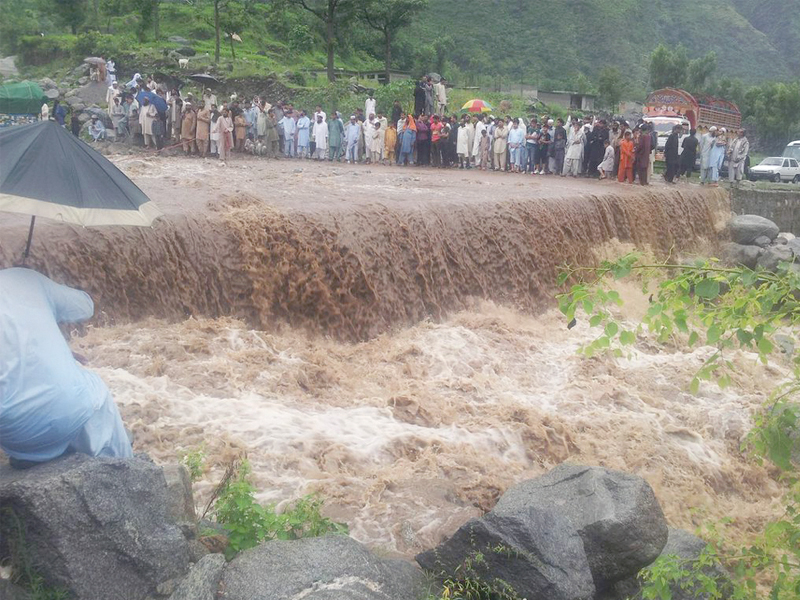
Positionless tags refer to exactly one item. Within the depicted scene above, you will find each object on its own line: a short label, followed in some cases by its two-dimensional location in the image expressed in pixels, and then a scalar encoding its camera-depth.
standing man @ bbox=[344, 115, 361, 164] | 18.00
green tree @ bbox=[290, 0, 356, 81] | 27.70
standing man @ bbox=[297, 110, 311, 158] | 18.08
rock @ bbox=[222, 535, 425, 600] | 3.21
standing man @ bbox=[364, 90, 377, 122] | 19.10
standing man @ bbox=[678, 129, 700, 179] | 16.55
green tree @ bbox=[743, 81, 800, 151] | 37.06
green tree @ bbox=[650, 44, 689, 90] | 44.03
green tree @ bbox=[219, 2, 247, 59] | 32.38
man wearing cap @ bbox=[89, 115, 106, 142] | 17.72
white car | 24.80
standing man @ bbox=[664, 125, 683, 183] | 16.53
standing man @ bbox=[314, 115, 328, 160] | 17.94
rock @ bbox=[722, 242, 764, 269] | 14.20
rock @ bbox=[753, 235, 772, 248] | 14.62
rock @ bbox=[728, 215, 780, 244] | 14.76
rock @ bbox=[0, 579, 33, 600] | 2.92
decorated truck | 29.62
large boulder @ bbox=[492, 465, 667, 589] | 4.27
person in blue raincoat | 2.97
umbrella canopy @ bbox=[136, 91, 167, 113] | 16.58
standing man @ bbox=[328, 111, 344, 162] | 18.00
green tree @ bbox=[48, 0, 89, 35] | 34.34
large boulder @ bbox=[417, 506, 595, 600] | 3.78
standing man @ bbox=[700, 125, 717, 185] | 16.78
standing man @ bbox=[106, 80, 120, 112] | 17.67
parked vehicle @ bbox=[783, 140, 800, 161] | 26.98
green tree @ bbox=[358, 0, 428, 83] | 30.12
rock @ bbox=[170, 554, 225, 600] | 3.14
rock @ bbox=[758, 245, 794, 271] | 13.38
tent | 23.27
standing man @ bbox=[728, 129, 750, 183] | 17.81
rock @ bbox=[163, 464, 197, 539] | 3.49
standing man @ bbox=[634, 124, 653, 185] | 15.44
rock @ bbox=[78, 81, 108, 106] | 23.62
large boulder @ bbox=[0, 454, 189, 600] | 3.01
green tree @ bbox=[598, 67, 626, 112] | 39.47
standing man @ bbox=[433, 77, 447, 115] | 20.53
